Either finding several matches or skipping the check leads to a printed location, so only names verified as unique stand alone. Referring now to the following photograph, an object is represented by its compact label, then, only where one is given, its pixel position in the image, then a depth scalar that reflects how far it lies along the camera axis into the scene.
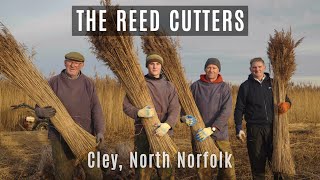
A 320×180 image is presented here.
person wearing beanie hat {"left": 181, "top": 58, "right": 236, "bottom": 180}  4.04
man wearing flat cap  3.89
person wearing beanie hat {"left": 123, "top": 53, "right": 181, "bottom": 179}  3.77
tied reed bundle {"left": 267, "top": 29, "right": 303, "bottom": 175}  4.36
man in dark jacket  4.31
